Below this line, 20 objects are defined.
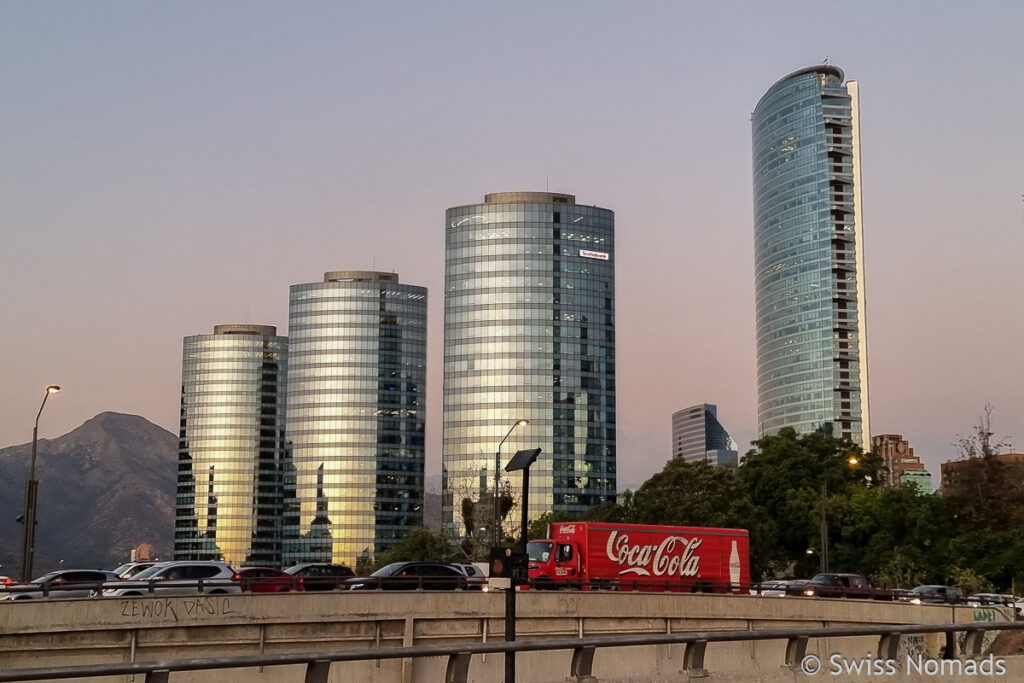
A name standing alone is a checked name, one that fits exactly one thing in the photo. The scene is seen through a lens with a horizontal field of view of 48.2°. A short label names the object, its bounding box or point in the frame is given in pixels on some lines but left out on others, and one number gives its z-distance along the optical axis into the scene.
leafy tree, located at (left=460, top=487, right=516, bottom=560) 127.69
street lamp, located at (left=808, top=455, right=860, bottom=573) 72.52
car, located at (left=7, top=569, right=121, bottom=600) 39.38
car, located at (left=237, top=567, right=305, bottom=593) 45.91
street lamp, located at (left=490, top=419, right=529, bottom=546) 49.12
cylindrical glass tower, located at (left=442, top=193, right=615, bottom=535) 185.20
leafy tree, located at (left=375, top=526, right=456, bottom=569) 125.94
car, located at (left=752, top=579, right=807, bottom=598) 53.98
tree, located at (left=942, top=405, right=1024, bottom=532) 93.50
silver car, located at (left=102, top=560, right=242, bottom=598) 42.50
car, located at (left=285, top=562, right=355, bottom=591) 56.59
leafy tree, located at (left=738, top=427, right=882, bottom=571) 107.88
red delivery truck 58.09
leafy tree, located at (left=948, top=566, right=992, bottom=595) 75.70
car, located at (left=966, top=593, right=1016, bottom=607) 56.72
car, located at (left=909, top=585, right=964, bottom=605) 54.09
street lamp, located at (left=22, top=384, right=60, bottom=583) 47.03
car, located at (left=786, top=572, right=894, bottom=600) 54.41
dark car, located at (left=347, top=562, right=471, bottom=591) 47.31
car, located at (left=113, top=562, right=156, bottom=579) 51.46
